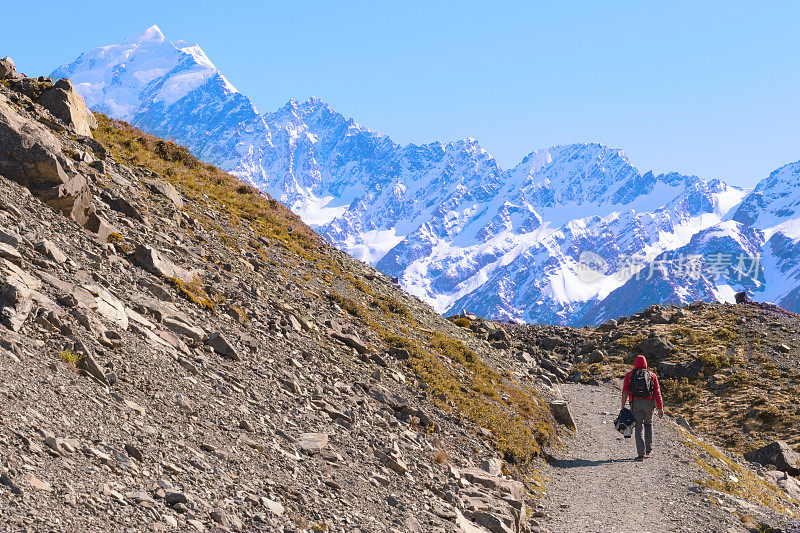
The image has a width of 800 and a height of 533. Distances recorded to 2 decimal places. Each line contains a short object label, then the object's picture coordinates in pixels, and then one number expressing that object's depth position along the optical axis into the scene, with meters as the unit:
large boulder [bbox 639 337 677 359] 53.59
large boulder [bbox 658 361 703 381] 48.03
